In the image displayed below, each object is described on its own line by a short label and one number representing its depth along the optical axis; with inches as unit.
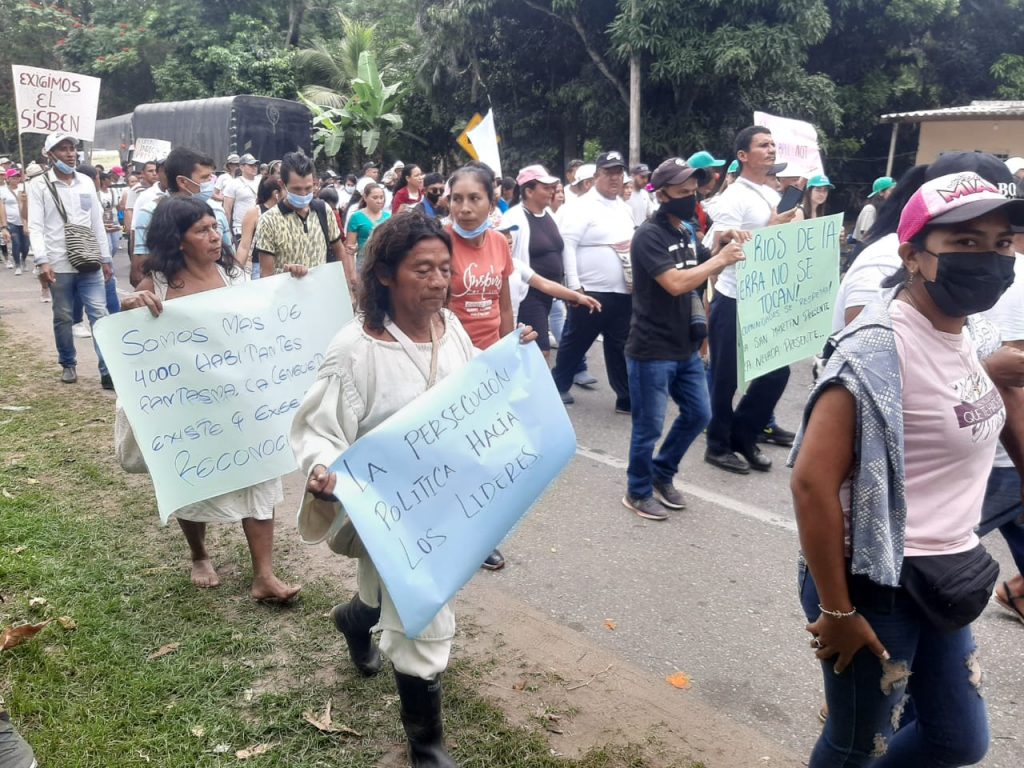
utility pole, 636.1
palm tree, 1032.8
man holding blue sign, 90.0
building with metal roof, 629.3
